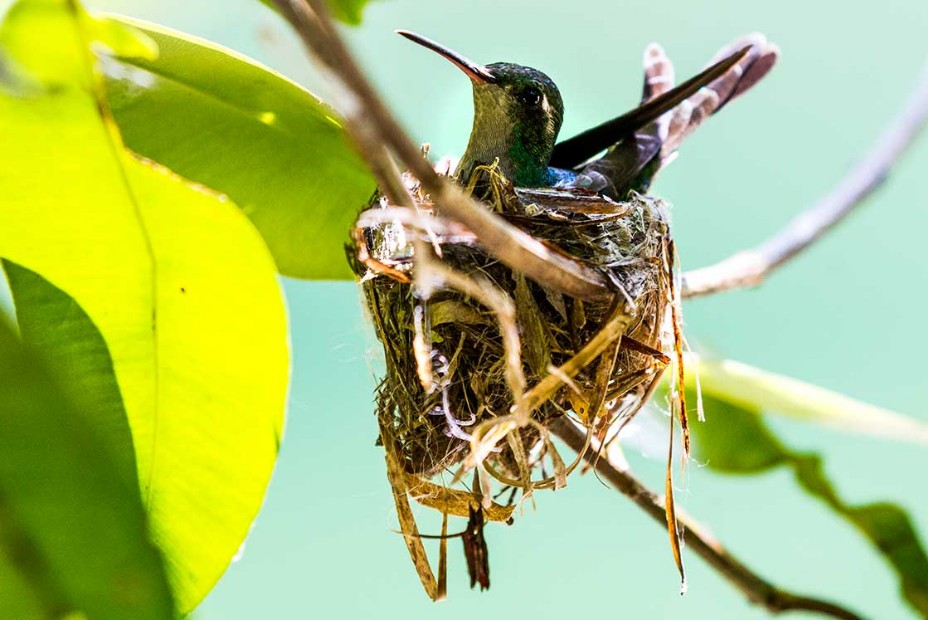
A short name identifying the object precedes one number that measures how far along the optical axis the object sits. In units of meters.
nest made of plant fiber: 4.11
